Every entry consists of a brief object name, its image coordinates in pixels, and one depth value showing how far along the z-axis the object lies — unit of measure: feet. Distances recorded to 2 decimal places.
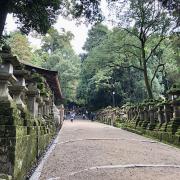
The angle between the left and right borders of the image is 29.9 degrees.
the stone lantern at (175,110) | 44.06
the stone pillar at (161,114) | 51.19
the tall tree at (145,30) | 84.33
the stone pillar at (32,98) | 29.53
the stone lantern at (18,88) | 22.53
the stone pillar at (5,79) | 17.84
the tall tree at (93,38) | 162.73
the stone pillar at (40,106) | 35.25
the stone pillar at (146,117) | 62.13
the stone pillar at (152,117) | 57.30
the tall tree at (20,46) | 115.01
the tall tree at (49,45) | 190.90
